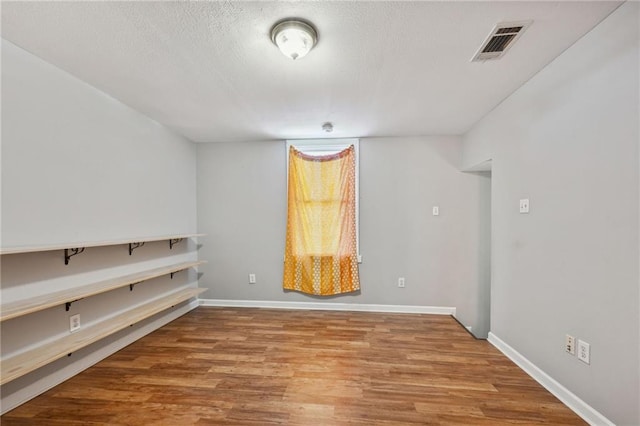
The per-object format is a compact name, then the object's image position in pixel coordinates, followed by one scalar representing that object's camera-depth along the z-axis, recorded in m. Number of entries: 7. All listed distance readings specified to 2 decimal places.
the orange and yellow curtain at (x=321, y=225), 3.44
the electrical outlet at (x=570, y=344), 1.65
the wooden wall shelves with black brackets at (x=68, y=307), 1.50
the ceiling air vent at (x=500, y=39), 1.44
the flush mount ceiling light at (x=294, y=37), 1.42
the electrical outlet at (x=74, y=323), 1.97
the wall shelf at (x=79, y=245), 1.44
